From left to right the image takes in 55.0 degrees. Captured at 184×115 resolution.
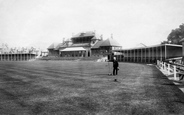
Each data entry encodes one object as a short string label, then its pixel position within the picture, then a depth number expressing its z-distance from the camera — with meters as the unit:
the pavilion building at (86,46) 73.44
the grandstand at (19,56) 93.40
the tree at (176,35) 70.14
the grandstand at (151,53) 40.03
